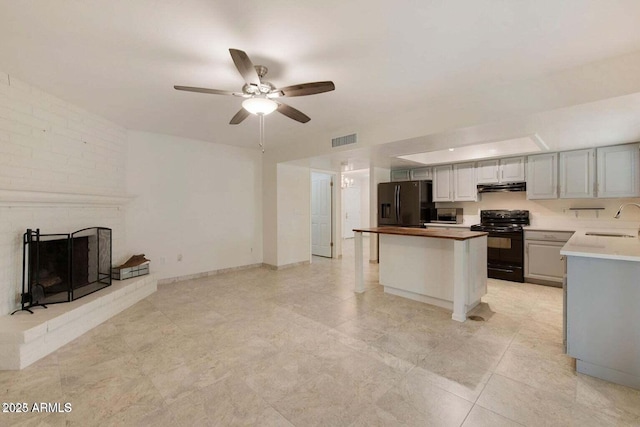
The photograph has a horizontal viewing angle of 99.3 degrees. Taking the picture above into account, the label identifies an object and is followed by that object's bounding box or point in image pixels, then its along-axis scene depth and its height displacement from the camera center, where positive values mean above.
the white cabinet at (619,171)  3.84 +0.60
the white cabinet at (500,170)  4.76 +0.76
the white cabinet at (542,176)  4.43 +0.60
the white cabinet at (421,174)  5.89 +0.84
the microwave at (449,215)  5.73 -0.08
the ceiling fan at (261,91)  2.01 +0.99
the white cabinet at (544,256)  4.24 -0.71
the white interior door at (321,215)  6.91 -0.08
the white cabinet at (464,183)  5.29 +0.58
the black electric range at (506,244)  4.57 -0.55
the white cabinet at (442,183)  5.59 +0.60
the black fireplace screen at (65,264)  2.71 -0.60
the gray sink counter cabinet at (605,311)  1.94 -0.75
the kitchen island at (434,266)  3.08 -0.70
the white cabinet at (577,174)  4.14 +0.60
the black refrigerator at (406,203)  5.61 +0.18
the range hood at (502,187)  4.77 +0.45
